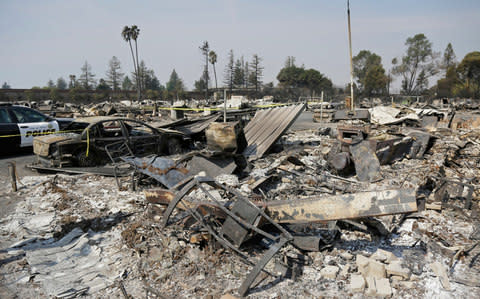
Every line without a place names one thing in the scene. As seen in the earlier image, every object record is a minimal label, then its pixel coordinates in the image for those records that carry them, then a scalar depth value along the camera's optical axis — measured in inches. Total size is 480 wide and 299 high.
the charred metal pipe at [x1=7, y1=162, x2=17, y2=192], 211.4
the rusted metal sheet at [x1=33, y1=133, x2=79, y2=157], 256.4
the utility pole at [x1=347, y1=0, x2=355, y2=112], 776.9
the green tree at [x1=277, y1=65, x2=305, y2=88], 2373.2
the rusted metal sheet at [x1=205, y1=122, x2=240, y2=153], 260.1
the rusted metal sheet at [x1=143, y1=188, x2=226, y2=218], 137.7
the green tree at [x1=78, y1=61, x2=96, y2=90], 2758.4
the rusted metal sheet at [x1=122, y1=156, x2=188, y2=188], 204.5
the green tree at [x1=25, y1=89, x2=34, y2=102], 1507.6
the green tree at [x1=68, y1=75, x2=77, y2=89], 2386.3
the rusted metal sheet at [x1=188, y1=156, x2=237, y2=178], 238.4
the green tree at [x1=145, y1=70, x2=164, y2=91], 2896.7
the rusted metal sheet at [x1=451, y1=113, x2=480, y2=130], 539.5
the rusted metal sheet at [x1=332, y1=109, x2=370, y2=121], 617.9
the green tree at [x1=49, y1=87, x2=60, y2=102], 1542.6
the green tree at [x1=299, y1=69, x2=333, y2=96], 2290.8
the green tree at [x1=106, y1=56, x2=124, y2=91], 2775.6
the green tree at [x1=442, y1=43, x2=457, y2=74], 1972.7
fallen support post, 109.7
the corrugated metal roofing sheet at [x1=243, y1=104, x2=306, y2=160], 322.7
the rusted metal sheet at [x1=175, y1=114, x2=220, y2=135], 369.5
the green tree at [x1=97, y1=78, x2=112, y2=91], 2487.2
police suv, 319.0
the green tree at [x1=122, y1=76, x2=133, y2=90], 3860.7
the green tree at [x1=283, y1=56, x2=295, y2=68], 2802.7
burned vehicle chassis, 260.5
